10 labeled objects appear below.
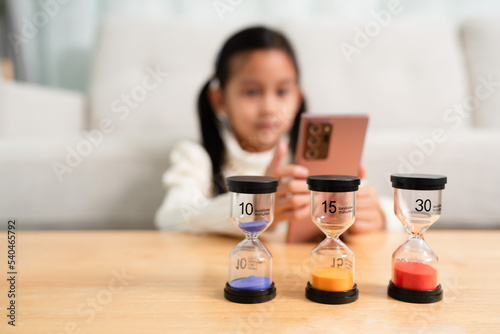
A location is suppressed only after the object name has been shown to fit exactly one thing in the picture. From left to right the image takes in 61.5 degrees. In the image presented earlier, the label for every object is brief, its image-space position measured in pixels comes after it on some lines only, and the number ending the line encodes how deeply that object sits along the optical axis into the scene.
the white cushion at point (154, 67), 1.66
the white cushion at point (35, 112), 1.38
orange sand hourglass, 0.51
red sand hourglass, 0.52
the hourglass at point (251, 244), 0.51
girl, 1.13
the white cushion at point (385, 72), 1.68
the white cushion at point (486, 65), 1.69
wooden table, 0.45
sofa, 1.64
